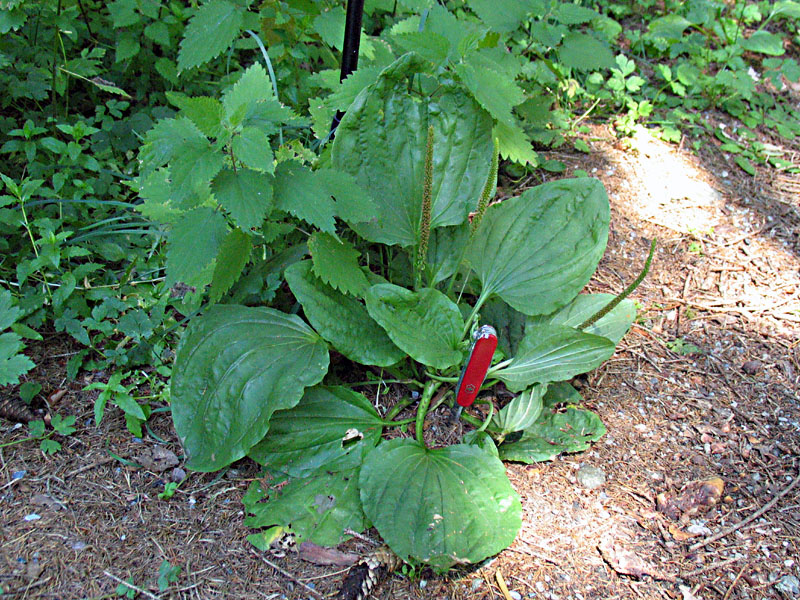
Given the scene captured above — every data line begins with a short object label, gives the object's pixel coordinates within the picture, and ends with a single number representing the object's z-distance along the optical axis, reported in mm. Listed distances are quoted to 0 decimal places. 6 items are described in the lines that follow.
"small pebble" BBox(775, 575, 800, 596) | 1729
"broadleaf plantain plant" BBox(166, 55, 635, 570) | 1772
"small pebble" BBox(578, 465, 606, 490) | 1967
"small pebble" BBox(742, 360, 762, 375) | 2354
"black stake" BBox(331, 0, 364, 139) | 2115
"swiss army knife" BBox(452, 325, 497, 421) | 1790
